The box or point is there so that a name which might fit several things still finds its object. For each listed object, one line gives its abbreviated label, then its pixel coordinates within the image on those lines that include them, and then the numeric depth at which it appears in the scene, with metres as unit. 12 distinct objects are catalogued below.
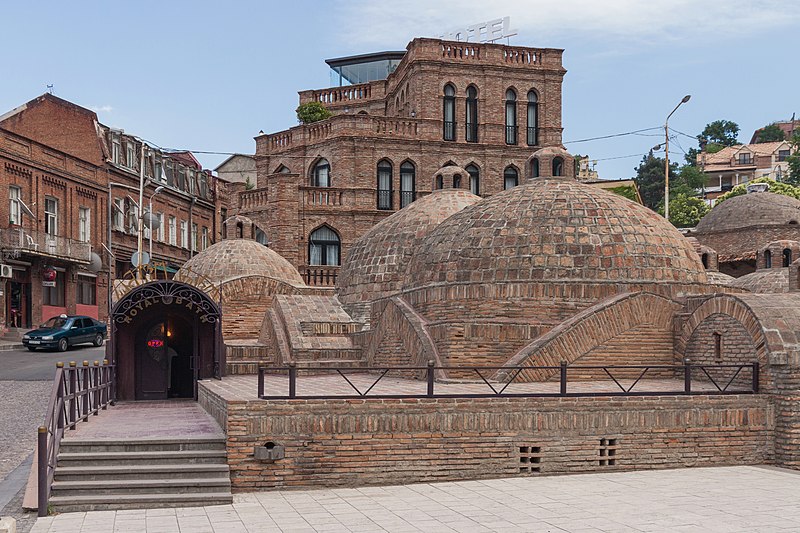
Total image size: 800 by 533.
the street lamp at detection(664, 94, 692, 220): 45.16
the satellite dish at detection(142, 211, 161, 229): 40.92
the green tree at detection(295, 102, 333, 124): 47.38
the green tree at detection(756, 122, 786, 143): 111.81
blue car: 32.75
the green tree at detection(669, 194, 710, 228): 66.50
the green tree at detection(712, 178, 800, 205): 64.06
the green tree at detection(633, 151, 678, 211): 86.19
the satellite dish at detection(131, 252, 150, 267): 41.94
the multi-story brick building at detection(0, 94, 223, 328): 37.12
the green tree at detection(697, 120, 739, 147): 115.00
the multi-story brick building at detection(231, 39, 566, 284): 40.19
